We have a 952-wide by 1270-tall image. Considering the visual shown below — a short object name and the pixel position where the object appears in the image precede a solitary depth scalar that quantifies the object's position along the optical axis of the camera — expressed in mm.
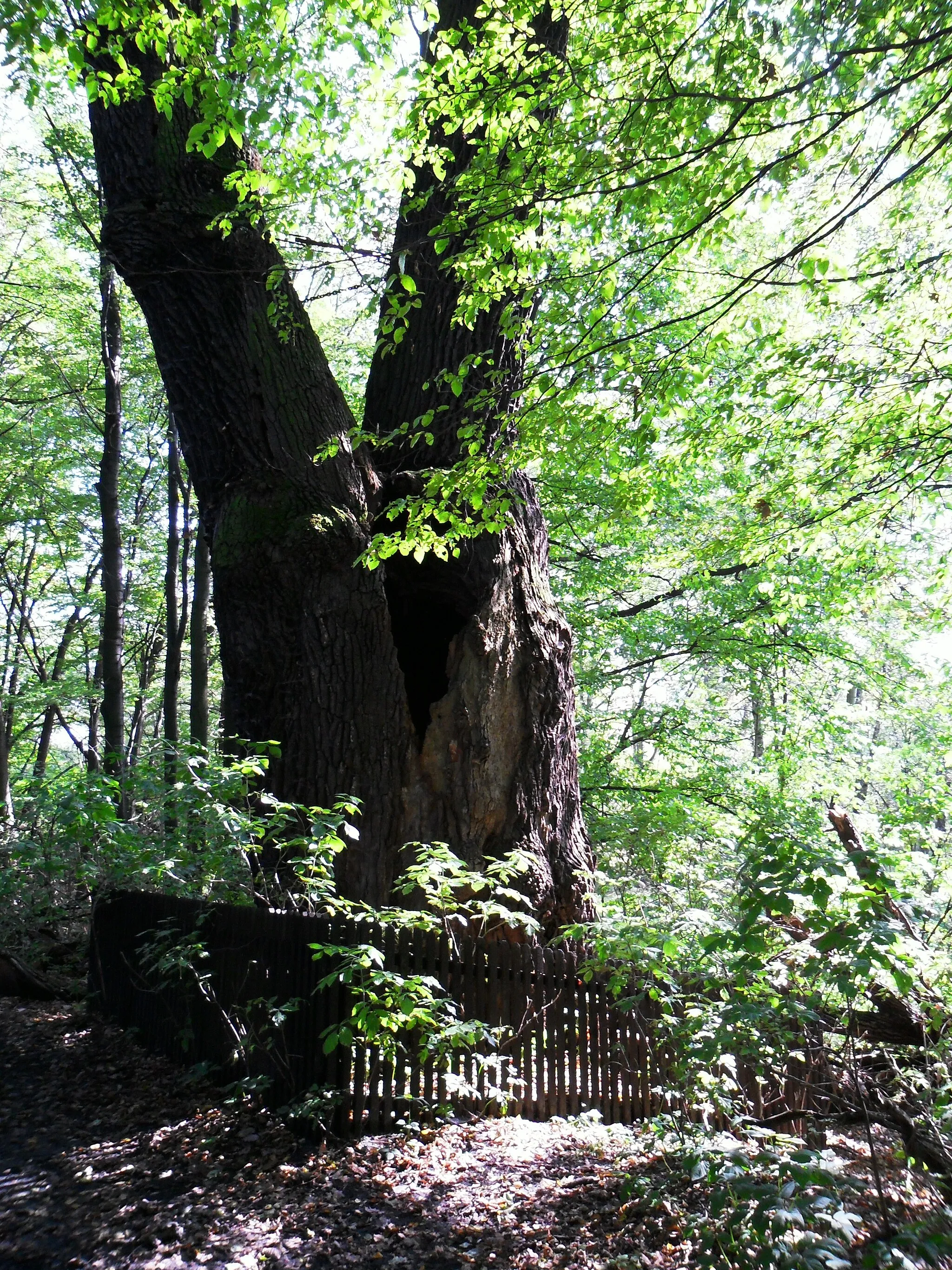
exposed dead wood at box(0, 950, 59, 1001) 8352
